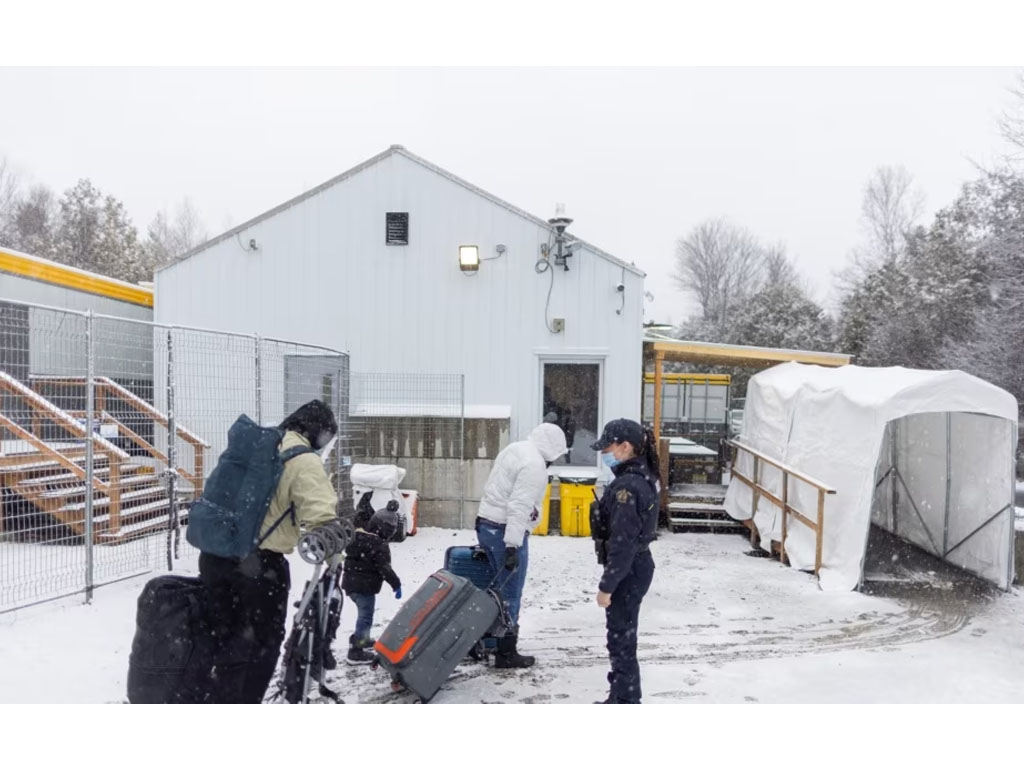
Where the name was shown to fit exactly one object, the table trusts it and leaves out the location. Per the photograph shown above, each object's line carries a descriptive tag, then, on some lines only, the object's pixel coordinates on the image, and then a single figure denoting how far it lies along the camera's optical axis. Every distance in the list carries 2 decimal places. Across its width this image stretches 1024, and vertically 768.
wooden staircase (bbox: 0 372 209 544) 6.91
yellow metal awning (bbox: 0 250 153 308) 8.91
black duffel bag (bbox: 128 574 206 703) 3.46
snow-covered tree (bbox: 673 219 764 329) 44.31
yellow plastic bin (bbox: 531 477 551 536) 9.20
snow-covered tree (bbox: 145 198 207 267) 40.69
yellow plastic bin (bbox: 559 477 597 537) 9.16
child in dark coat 4.77
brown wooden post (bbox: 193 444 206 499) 8.41
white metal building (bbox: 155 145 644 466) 9.96
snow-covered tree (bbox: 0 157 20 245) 25.14
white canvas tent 7.22
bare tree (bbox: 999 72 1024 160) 16.58
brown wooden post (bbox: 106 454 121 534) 7.16
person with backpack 3.52
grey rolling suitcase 4.05
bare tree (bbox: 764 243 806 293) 44.59
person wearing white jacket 4.64
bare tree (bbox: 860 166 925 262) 32.34
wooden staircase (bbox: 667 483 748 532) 9.97
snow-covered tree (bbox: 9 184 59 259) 26.05
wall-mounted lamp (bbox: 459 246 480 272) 9.96
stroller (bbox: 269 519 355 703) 3.63
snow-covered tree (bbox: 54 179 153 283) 26.52
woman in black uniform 3.91
